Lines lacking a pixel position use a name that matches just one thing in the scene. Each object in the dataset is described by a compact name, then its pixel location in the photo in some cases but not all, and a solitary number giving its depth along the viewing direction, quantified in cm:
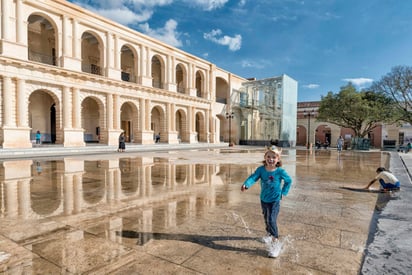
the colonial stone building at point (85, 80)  1655
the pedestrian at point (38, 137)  1962
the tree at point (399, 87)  2559
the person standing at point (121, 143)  1777
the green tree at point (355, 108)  2630
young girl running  288
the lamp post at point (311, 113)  4504
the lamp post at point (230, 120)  3490
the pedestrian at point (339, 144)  2267
